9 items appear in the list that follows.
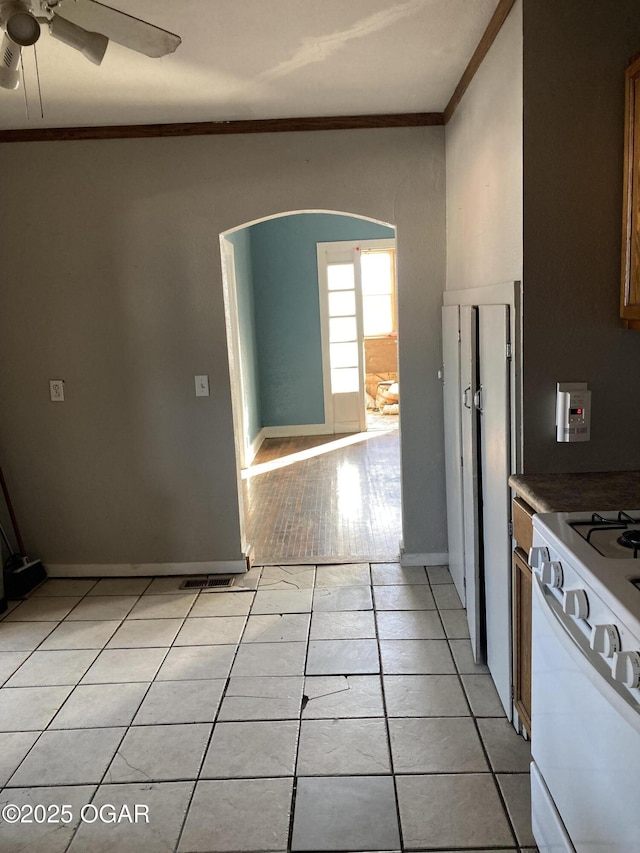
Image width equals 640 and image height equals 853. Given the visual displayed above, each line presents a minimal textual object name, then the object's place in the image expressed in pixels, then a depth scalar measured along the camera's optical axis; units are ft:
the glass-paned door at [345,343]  24.23
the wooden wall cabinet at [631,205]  6.58
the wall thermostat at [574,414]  7.23
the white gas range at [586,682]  3.86
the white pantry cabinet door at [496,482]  7.57
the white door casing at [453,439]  10.20
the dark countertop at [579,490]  6.28
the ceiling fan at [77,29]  5.51
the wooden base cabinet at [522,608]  6.82
